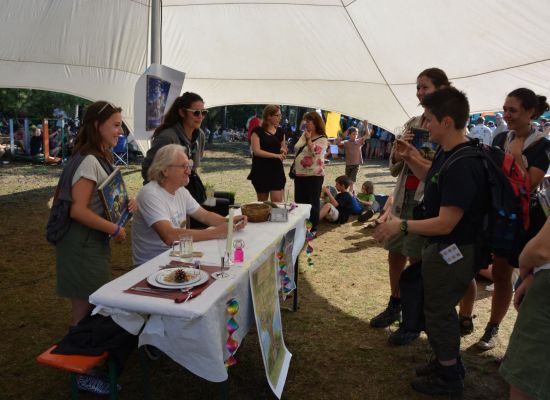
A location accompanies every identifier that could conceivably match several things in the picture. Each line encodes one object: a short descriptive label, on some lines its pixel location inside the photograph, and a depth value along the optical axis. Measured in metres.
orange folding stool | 1.92
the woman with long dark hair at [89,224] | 2.47
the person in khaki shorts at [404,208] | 3.07
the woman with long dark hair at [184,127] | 3.62
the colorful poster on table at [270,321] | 2.35
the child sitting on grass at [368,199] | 7.79
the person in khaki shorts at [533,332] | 1.62
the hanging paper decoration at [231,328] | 2.04
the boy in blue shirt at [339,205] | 7.20
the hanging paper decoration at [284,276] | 3.15
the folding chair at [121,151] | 13.19
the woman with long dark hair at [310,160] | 5.93
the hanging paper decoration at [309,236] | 3.86
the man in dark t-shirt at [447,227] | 2.27
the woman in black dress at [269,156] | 5.75
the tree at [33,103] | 17.25
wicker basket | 3.32
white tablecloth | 1.85
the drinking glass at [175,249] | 2.50
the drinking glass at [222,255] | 2.20
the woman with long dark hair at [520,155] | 2.91
